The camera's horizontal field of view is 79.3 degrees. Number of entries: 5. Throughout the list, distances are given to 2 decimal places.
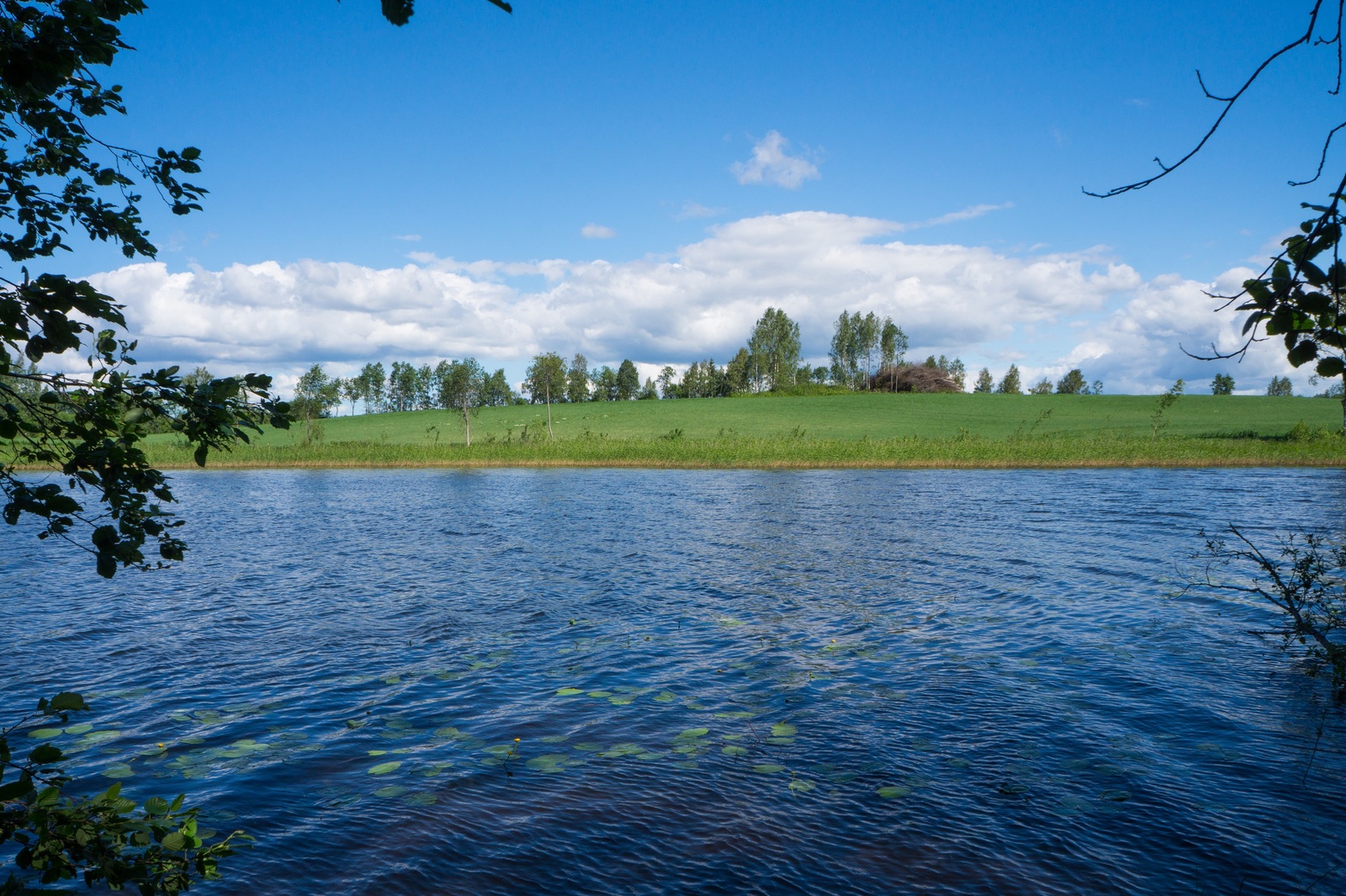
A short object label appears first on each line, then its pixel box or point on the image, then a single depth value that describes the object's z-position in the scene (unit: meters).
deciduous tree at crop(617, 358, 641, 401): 176.38
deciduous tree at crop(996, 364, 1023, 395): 178.23
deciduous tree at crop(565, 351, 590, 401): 162.00
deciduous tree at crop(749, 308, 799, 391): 166.38
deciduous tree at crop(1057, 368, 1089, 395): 172.88
